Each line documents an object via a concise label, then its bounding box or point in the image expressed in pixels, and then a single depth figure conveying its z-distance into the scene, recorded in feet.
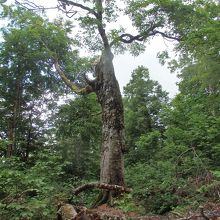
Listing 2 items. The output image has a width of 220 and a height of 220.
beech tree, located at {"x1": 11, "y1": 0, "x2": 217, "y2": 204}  32.30
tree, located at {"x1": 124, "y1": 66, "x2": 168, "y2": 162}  76.28
